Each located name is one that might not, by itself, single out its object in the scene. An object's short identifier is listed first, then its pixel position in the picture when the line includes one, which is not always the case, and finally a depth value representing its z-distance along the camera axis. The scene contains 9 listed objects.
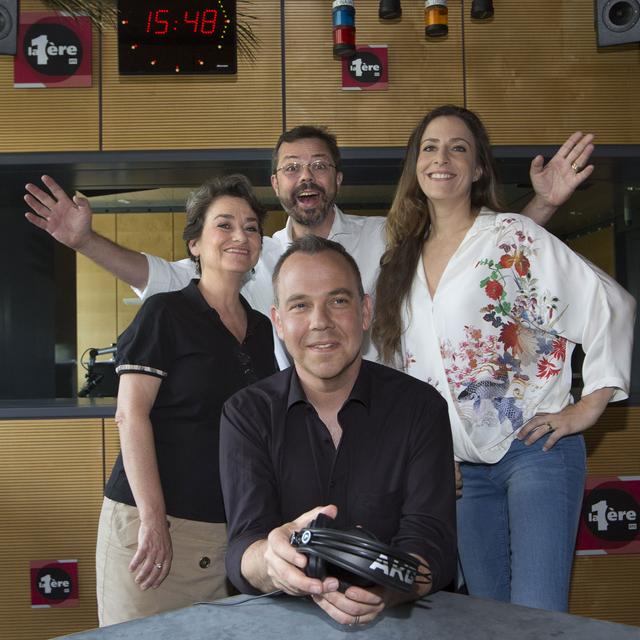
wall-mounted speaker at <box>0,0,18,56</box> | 3.15
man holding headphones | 1.27
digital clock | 3.27
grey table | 0.94
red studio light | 3.22
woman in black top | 1.76
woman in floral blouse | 1.65
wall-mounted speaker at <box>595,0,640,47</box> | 3.17
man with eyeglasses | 2.11
